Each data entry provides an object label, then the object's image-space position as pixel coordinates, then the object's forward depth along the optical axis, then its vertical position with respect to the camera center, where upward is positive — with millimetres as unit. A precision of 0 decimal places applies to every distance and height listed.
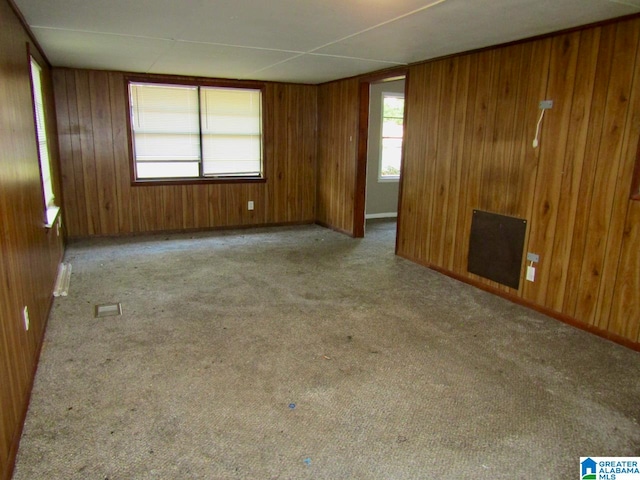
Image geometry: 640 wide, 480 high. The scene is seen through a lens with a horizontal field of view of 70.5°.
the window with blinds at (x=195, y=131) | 6066 +186
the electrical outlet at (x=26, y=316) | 2429 -939
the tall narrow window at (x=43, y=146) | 3756 -45
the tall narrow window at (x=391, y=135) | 7508 +239
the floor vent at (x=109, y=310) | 3479 -1288
